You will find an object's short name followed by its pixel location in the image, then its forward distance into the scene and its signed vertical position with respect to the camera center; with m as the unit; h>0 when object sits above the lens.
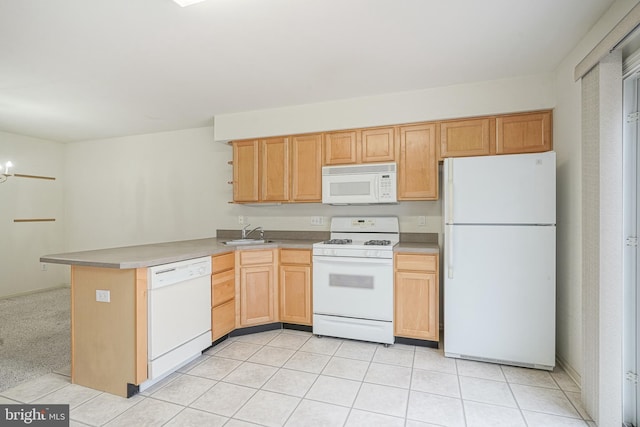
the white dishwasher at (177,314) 2.27 -0.79
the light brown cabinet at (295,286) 3.32 -0.77
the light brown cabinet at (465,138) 2.97 +0.73
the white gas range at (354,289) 2.99 -0.74
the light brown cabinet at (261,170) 3.67 +0.52
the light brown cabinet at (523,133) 2.81 +0.73
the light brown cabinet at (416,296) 2.89 -0.76
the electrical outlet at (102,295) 2.22 -0.58
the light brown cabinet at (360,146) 3.28 +0.72
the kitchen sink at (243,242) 3.41 -0.32
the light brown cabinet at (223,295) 2.94 -0.79
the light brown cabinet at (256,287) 3.27 -0.78
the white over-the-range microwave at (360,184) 3.23 +0.31
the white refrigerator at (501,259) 2.49 -0.37
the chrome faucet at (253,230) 4.09 -0.22
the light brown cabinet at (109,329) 2.17 -0.82
